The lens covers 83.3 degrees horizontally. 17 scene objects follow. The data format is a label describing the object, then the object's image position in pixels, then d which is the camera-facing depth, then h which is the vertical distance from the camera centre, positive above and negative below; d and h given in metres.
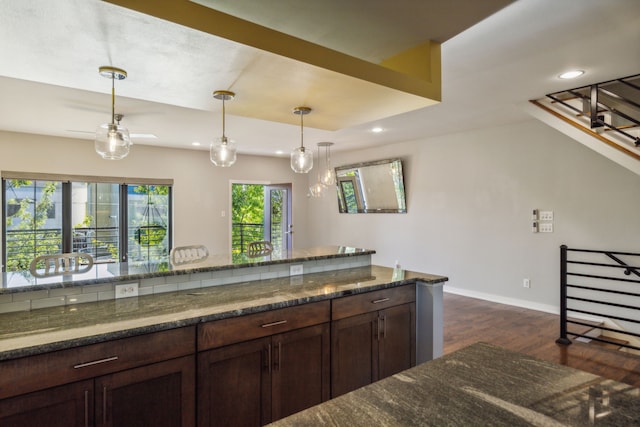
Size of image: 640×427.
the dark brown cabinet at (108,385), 1.34 -0.71
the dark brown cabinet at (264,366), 1.77 -0.83
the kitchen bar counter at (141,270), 1.88 -0.36
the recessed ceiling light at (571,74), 3.09 +1.20
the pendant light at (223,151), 2.84 +0.48
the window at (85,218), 5.48 -0.10
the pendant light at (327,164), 6.21 +1.08
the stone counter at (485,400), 0.83 -0.48
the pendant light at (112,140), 2.32 +0.47
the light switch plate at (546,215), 4.64 -0.05
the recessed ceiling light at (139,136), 4.92 +1.06
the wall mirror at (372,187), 6.57 +0.48
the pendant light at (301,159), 3.18 +0.47
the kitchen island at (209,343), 1.42 -0.65
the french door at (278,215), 8.23 -0.08
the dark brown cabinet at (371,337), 2.26 -0.84
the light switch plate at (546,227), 4.64 -0.20
